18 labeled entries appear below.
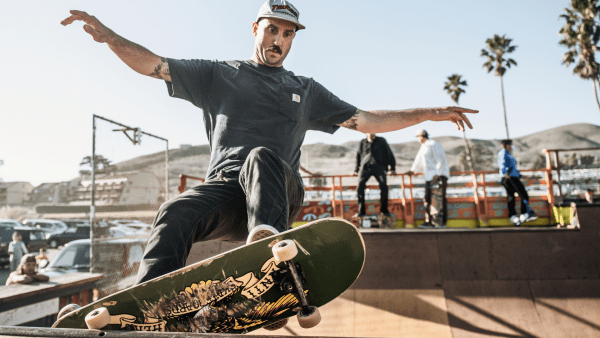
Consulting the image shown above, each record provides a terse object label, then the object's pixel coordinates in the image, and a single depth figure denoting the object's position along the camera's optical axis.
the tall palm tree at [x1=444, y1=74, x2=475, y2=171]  35.41
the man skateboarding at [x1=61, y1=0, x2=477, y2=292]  1.59
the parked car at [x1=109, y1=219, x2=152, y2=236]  7.97
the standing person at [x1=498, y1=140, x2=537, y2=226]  7.54
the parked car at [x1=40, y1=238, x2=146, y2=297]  6.09
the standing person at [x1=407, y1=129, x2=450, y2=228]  7.45
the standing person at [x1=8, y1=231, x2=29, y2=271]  9.11
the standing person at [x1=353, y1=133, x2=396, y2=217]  7.63
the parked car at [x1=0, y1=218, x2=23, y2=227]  18.68
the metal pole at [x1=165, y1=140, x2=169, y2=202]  8.65
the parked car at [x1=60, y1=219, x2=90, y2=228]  22.93
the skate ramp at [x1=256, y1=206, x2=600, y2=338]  4.46
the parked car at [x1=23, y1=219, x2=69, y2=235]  20.98
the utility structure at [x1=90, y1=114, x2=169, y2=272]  5.87
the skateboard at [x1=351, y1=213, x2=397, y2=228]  7.70
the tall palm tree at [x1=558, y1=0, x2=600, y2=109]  25.62
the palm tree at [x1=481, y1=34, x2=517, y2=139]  35.06
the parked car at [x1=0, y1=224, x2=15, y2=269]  12.73
